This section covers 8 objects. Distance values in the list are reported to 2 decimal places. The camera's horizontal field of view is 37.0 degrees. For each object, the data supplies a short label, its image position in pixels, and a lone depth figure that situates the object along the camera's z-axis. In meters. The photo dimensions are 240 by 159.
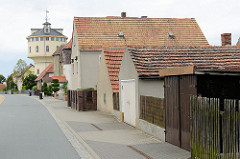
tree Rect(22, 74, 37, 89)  93.97
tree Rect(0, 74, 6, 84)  168.38
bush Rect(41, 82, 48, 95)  66.88
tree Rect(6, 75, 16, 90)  111.55
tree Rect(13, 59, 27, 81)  93.56
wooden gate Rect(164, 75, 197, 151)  10.02
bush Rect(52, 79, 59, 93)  56.24
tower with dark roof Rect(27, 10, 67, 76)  103.62
